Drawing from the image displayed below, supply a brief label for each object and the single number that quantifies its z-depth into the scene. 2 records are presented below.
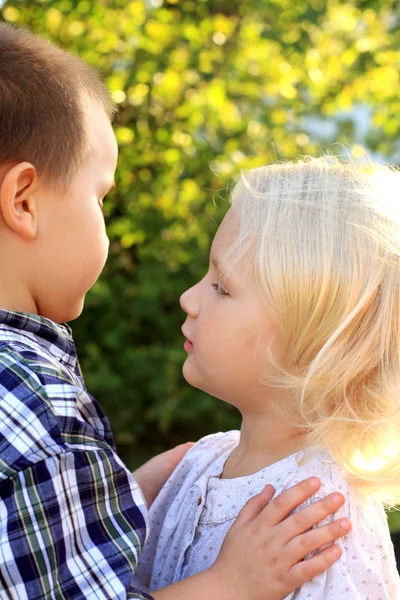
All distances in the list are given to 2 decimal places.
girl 0.95
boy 0.83
